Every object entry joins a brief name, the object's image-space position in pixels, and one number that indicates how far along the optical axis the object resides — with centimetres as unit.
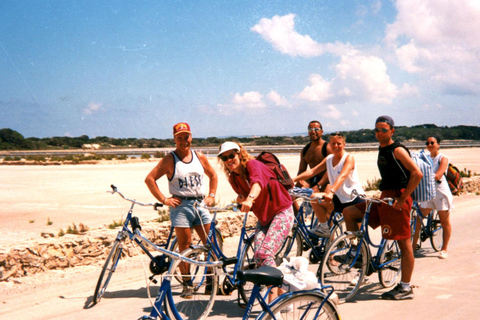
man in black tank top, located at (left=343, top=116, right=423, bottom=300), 530
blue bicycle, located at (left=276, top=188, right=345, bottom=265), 596
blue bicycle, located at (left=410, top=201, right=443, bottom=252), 803
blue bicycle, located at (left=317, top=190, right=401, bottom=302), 536
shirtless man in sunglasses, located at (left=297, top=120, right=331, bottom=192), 754
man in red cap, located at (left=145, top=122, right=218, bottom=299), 543
